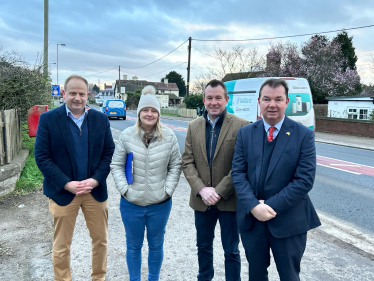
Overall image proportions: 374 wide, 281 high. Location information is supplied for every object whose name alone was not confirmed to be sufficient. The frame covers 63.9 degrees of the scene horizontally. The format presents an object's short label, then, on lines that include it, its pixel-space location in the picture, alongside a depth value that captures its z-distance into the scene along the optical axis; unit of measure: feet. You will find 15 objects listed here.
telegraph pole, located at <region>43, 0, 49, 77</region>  40.01
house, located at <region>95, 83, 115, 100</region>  352.18
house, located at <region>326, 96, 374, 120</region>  71.26
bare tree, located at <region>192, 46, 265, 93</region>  107.76
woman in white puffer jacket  8.56
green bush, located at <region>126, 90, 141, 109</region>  206.90
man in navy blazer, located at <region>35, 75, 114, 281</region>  8.44
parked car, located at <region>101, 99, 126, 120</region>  88.33
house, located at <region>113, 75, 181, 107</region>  262.26
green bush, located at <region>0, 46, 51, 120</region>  21.03
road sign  57.50
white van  36.58
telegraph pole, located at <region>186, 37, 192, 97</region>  107.16
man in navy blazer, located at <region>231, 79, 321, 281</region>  6.94
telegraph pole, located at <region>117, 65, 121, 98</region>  244.42
